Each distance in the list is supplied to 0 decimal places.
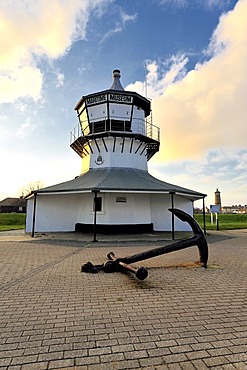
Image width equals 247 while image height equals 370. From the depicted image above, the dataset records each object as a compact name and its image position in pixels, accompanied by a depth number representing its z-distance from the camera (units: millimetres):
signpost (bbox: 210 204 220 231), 20812
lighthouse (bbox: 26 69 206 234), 15047
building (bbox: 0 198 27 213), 65544
